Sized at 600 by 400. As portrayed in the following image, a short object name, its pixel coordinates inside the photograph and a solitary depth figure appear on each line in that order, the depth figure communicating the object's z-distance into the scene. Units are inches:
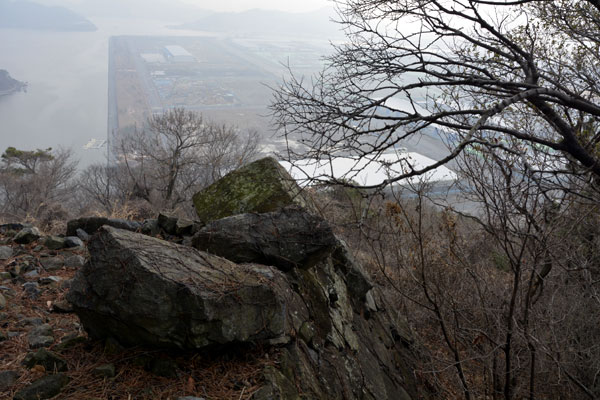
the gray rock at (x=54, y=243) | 199.6
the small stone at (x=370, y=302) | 200.1
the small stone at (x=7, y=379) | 97.3
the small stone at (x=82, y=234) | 213.2
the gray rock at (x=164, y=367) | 104.3
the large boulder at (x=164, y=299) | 103.2
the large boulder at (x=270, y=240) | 153.4
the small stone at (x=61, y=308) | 130.0
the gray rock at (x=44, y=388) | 92.8
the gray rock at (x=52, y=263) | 180.1
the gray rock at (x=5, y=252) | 183.9
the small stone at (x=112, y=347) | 109.7
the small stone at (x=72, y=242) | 202.8
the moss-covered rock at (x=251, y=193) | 190.7
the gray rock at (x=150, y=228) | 207.0
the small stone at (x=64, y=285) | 158.9
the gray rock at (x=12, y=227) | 220.2
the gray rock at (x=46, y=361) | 105.3
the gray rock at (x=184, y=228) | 208.1
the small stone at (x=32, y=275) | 168.6
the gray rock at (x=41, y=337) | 117.6
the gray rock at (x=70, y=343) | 113.3
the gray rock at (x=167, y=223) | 210.4
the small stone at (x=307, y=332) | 137.2
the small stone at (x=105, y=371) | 101.6
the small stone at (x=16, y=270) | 168.7
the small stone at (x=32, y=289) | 152.5
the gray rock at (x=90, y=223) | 210.0
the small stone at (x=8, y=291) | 150.1
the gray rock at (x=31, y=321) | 130.7
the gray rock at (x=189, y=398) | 94.8
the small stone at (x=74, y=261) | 184.2
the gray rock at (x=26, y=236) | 202.8
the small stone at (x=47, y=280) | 163.6
